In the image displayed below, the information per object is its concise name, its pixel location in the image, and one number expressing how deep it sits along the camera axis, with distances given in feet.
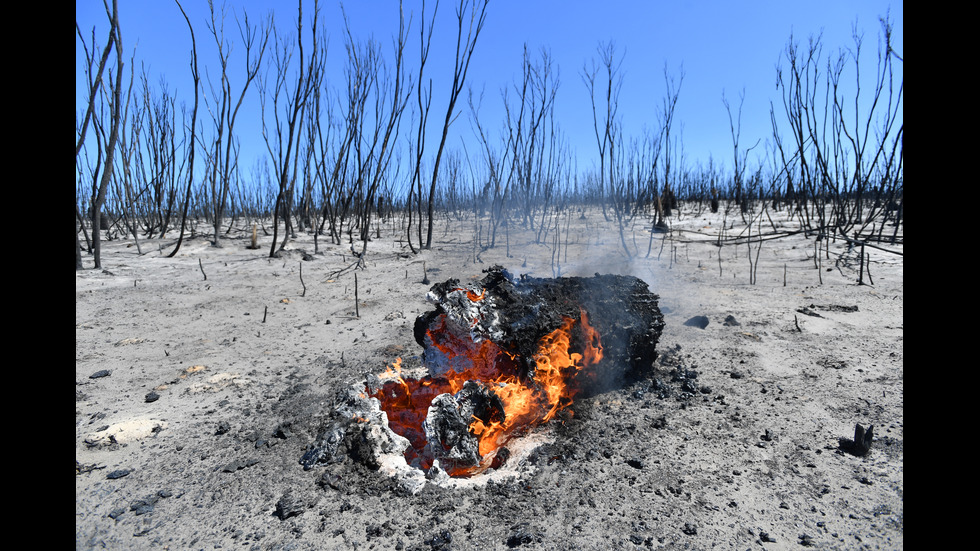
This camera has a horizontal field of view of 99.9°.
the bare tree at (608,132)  24.07
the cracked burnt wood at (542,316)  6.52
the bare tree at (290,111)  18.83
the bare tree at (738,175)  28.68
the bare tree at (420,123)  19.39
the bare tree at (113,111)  13.67
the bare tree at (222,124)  20.21
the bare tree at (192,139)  18.48
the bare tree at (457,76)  18.70
